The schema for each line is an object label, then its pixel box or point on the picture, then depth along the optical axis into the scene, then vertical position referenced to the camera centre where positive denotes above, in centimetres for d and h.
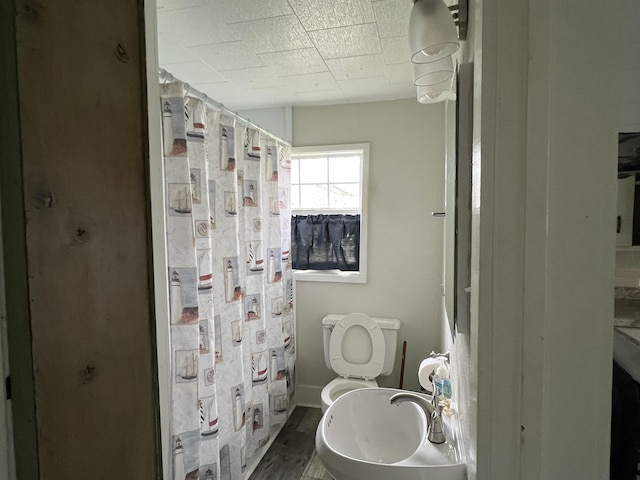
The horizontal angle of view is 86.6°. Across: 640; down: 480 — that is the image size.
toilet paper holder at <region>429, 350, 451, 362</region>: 142 -59
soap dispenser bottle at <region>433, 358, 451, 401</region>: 121 -59
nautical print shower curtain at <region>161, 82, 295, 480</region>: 139 -32
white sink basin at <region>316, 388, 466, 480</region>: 88 -73
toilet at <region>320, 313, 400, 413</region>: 233 -87
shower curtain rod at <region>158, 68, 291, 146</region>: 134 +58
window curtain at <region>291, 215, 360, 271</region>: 266 -15
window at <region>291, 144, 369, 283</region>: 259 +9
